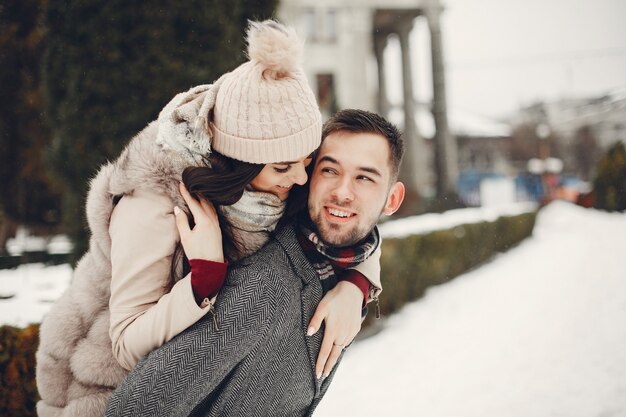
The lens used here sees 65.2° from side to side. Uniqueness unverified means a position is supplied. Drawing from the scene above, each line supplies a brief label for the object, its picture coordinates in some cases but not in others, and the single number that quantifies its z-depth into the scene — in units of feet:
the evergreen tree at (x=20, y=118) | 28.12
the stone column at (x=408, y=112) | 75.72
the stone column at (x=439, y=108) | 68.13
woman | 5.28
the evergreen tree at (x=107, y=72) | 13.02
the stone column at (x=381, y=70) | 82.94
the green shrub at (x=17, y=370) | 10.02
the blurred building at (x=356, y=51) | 68.44
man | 5.04
